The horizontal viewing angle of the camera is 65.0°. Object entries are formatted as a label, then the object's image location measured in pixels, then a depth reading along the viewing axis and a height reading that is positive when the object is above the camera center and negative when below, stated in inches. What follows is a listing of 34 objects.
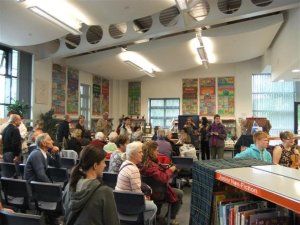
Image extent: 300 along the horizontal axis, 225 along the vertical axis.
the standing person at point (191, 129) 285.0 -14.4
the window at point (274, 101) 394.7 +30.1
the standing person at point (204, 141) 286.0 -27.9
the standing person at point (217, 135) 245.5 -17.9
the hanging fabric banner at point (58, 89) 322.3 +39.3
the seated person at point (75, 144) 194.0 -22.4
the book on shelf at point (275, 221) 46.6 -20.3
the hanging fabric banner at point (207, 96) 422.3 +39.8
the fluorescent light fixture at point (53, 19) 168.5 +76.7
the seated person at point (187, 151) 197.8 -27.9
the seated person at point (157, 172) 111.8 -26.2
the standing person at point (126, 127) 264.5 -11.1
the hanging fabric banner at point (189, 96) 430.7 +40.2
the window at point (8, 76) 267.7 +46.6
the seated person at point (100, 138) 175.9 -16.2
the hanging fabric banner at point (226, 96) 413.3 +39.3
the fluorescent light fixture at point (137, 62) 312.1 +81.2
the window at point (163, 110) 444.4 +14.6
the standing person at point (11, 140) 166.8 -16.7
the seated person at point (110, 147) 168.0 -21.4
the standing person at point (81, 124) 239.7 -7.3
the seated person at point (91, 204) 53.7 -20.1
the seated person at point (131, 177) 94.1 -24.1
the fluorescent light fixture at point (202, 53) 294.1 +86.4
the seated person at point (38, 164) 112.3 -22.9
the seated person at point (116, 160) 128.5 -23.7
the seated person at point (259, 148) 111.3 -14.1
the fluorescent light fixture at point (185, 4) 173.1 +85.8
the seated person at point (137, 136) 233.4 -18.6
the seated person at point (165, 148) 176.5 -22.8
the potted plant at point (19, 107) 248.8 +10.1
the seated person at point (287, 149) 126.4 -16.5
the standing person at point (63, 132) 243.6 -15.8
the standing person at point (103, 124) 274.1 -8.6
